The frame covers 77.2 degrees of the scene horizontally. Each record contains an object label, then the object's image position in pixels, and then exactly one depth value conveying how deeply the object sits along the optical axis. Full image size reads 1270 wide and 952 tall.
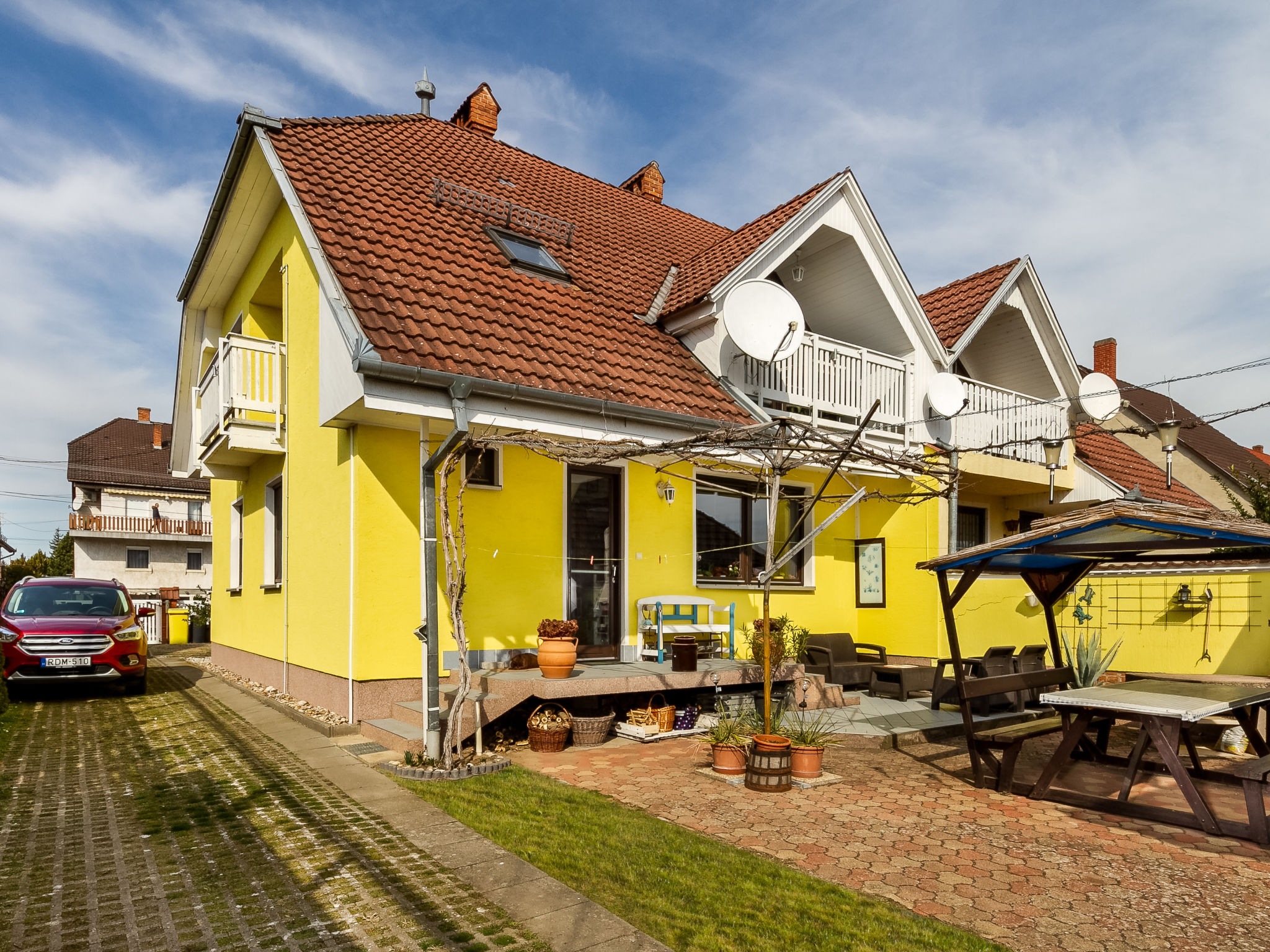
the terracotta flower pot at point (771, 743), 6.50
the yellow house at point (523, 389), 8.14
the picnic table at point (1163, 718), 5.43
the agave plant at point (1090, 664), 8.91
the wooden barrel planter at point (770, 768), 6.43
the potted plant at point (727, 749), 6.86
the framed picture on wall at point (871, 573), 12.56
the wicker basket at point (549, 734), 7.71
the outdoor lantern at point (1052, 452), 12.96
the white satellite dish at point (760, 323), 9.34
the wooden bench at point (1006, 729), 6.53
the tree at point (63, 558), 43.66
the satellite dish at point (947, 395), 12.04
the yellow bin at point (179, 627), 22.81
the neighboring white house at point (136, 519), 39.25
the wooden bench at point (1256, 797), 5.20
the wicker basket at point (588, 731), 8.00
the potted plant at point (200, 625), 22.38
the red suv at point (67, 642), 10.36
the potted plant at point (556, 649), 7.88
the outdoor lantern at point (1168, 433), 10.40
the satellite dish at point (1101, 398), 14.16
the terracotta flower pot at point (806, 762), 6.72
